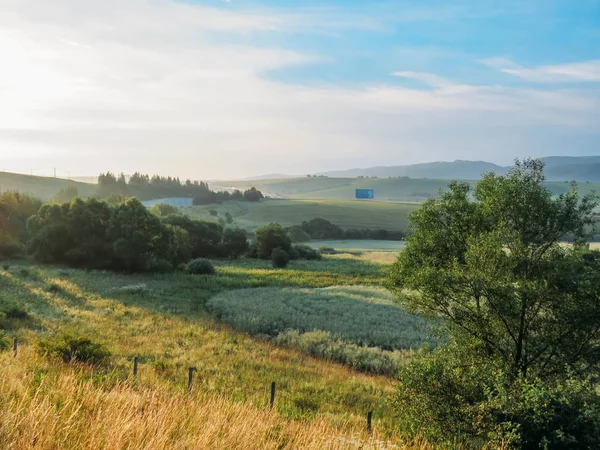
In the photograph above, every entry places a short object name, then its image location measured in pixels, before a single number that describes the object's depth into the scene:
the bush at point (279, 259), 81.52
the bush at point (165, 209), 130.00
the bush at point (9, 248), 75.62
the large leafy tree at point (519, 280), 18.03
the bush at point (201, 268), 69.25
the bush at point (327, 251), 109.51
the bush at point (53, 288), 45.64
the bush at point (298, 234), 136.38
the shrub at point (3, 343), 20.45
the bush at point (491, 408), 13.72
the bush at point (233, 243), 95.62
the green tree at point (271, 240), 92.95
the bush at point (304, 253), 93.24
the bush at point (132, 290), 48.41
